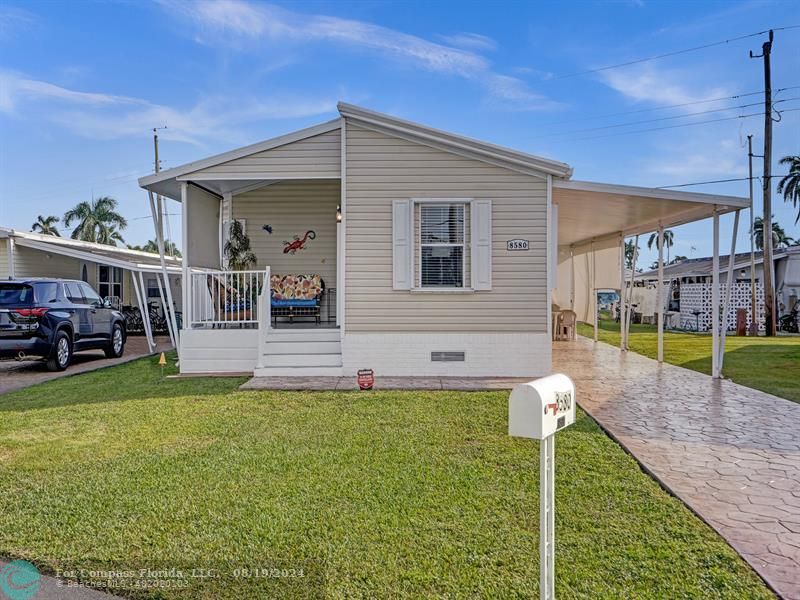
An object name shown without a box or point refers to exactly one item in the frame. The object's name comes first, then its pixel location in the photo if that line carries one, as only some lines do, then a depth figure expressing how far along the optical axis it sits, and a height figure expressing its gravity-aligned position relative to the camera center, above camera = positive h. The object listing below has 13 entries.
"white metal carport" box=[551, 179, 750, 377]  7.60 +1.43
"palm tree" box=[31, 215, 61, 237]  38.81 +5.45
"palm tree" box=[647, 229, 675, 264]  55.34 +6.22
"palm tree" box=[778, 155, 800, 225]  26.70 +5.87
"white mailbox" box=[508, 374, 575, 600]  1.78 -0.42
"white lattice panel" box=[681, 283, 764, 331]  19.59 -0.09
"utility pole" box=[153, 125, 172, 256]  25.81 +6.90
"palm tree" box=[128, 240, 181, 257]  46.22 +4.68
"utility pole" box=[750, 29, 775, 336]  17.59 +3.23
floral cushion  9.84 +0.24
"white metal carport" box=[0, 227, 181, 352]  11.93 +1.35
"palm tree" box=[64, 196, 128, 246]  33.25 +5.04
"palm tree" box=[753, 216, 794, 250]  40.02 +5.10
